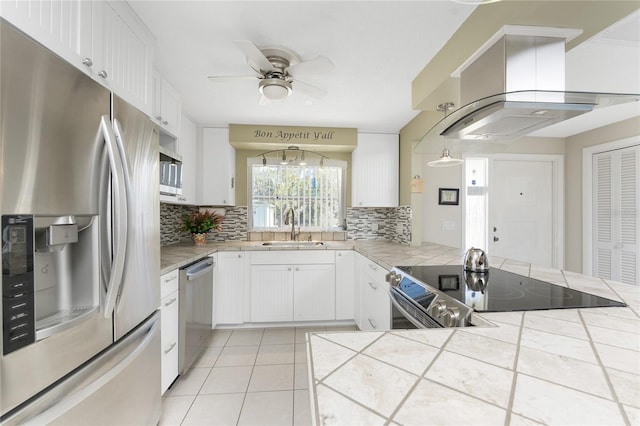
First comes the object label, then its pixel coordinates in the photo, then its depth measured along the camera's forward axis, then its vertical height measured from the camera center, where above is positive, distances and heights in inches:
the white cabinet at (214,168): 122.3 +20.0
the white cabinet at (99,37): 33.7 +27.2
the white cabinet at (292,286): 112.3 -30.9
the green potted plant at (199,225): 121.1 -5.7
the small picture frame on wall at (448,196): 131.3 +7.9
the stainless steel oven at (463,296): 38.2 -13.5
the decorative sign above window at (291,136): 123.8 +35.4
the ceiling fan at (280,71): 60.2 +33.4
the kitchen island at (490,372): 17.5 -13.1
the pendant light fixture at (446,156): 74.5 +16.0
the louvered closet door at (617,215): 115.9 -1.2
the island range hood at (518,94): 40.8 +18.0
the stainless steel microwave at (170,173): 81.7 +12.7
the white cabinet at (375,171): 130.6 +20.1
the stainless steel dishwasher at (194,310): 77.9 -31.3
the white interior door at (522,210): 138.7 +1.2
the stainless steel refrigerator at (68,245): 29.8 -4.5
